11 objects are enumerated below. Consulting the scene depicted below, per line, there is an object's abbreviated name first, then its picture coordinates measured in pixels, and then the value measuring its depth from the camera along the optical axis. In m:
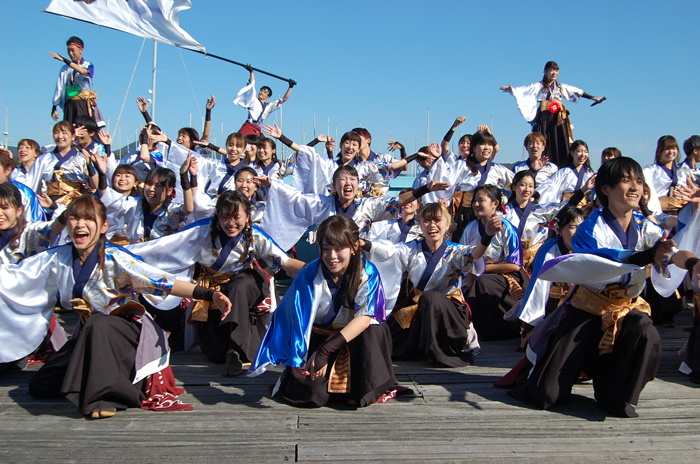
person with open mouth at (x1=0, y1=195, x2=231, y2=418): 2.75
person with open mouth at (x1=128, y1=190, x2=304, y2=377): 3.63
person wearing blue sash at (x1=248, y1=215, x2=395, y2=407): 2.85
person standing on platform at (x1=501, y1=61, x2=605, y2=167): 7.70
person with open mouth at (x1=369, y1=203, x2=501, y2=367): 3.69
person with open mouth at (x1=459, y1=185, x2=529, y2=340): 4.35
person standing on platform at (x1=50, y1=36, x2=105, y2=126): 7.59
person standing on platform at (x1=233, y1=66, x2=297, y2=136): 8.32
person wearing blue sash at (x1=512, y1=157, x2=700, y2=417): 2.74
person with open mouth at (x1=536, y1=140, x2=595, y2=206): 6.18
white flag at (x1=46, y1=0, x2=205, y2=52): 7.13
